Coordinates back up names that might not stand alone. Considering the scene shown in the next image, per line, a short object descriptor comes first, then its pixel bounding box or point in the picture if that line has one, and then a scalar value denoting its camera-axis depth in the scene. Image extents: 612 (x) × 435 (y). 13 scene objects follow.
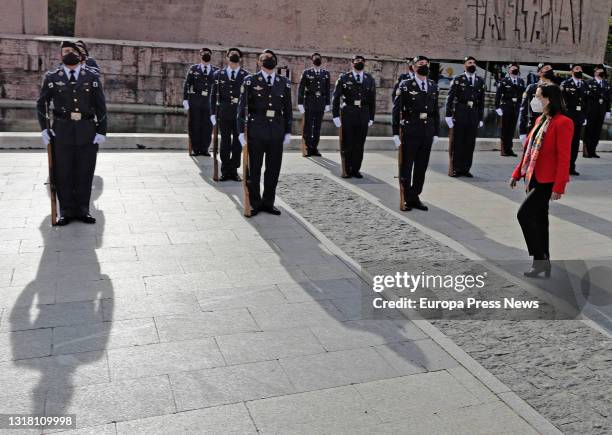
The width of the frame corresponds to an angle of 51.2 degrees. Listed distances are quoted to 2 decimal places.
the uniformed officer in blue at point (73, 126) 7.02
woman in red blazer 5.67
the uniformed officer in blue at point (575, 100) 11.96
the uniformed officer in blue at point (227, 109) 9.76
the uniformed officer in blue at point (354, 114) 10.45
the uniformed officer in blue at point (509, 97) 13.47
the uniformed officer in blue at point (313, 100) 12.06
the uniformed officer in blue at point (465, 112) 10.60
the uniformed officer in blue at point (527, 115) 9.87
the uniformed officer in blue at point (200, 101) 11.44
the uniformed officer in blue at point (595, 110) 13.86
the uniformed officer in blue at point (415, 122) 8.36
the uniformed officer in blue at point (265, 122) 7.76
